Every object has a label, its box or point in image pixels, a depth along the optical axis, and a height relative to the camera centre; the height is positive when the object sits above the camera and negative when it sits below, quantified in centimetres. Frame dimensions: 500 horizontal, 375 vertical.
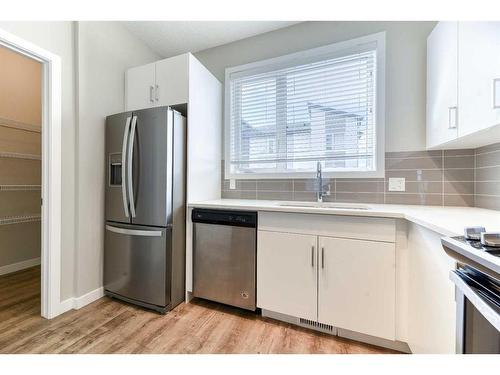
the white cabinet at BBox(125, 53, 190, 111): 199 +94
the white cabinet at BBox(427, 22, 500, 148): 99 +55
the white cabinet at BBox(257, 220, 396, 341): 137 -62
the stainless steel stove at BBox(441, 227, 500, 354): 54 -27
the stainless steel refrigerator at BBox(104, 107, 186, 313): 180 -19
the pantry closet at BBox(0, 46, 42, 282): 255 +26
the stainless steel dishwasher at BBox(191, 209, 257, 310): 174 -57
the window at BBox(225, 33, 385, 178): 197 +71
